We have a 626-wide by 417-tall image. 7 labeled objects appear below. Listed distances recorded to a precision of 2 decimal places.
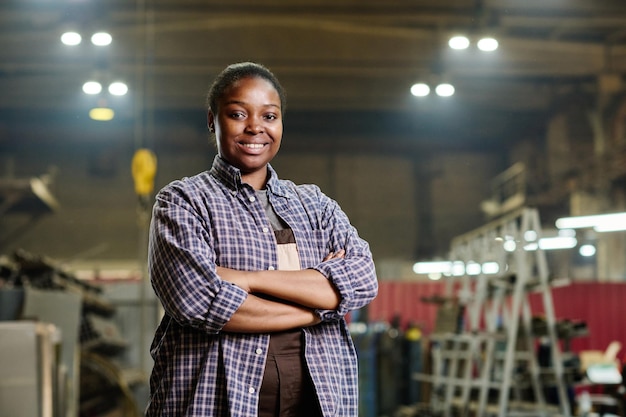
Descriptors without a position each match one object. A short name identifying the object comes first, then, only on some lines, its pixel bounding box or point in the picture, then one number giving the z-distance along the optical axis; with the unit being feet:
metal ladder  20.81
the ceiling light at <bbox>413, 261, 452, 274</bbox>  43.94
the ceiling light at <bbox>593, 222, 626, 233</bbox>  40.27
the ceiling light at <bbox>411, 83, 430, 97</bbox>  34.41
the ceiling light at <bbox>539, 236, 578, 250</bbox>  43.98
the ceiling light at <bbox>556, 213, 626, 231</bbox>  40.40
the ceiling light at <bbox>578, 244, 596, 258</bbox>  43.32
